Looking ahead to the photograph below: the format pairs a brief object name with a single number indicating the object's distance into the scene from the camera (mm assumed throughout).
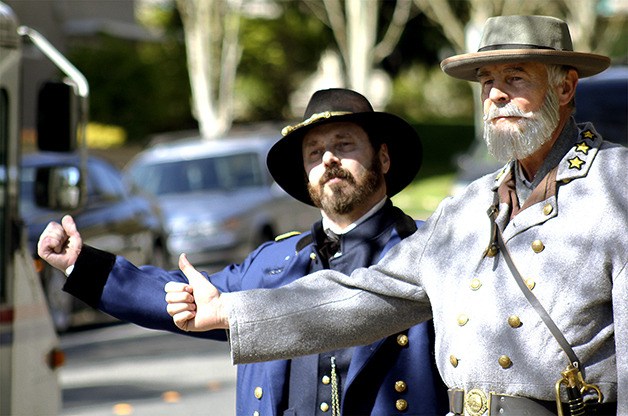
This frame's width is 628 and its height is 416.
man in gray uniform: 6218
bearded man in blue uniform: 7789
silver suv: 31766
